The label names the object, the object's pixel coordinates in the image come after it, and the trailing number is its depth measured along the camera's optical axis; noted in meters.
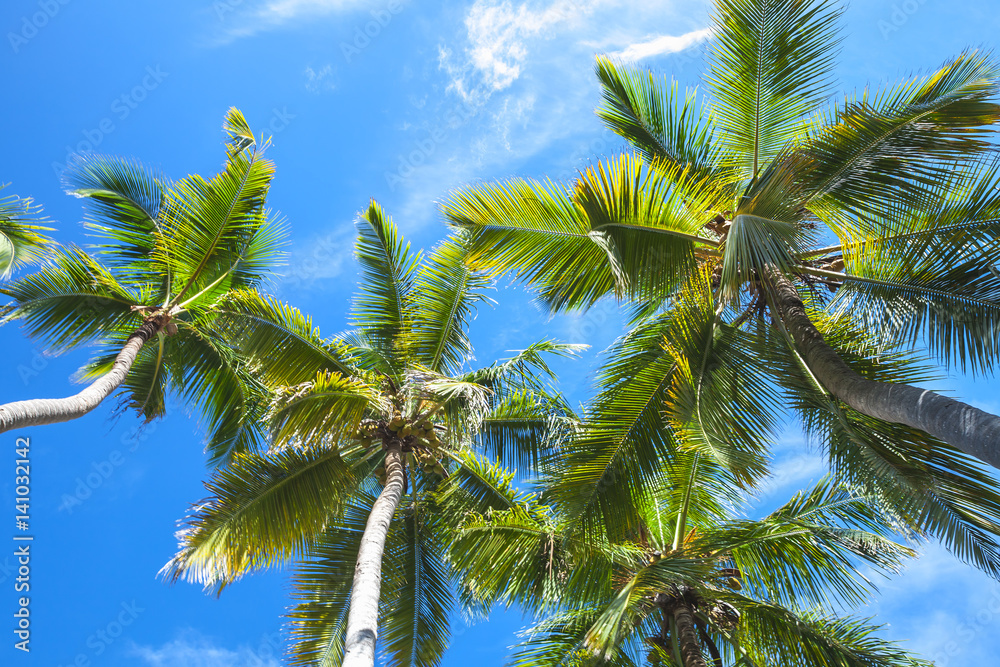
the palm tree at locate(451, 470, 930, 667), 8.02
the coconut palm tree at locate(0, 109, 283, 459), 10.73
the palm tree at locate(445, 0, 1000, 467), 6.79
